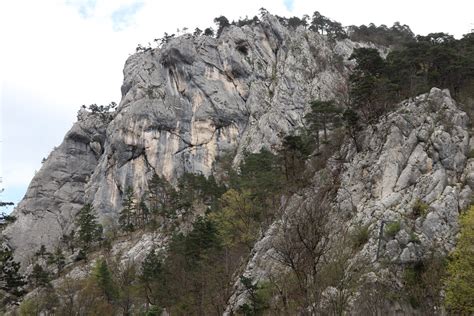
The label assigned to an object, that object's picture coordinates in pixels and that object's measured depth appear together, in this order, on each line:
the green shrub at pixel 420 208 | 33.69
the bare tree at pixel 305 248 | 21.47
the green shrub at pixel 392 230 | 32.38
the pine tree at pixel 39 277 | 57.25
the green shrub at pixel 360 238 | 33.22
